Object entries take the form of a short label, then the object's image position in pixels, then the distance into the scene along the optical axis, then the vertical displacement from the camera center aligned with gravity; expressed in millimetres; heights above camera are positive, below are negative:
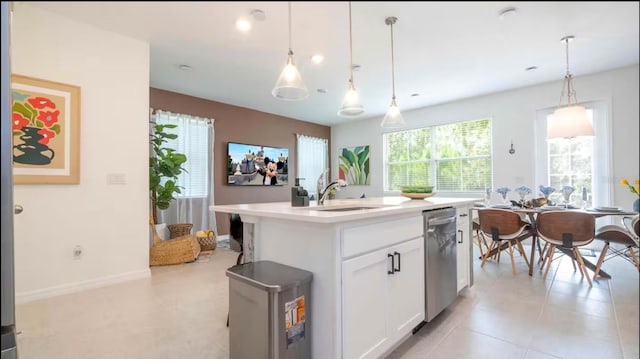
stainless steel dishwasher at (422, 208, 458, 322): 1908 -558
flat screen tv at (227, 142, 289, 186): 3082 +285
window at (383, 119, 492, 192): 5090 +466
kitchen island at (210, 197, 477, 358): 1324 -428
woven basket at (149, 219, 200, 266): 3534 -839
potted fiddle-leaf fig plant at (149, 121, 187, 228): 3707 +187
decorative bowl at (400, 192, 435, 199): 2586 -119
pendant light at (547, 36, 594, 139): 1740 +346
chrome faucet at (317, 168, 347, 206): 2007 -31
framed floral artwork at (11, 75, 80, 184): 2174 +410
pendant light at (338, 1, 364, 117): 1690 +494
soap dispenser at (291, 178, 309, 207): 1915 -95
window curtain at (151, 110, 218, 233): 4438 +199
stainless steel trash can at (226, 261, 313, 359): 1246 -594
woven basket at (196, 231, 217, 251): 4027 -833
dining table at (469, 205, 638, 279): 2689 -321
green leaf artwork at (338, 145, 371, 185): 4902 +341
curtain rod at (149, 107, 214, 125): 4293 +1103
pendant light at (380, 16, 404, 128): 2550 +592
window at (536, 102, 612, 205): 2410 +180
